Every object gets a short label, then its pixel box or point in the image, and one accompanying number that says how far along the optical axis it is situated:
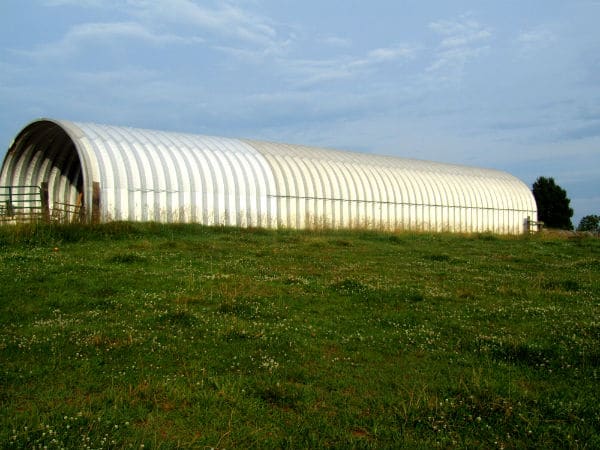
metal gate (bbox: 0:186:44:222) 36.62
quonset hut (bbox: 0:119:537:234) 31.89
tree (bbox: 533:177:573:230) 72.89
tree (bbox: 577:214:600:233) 63.53
